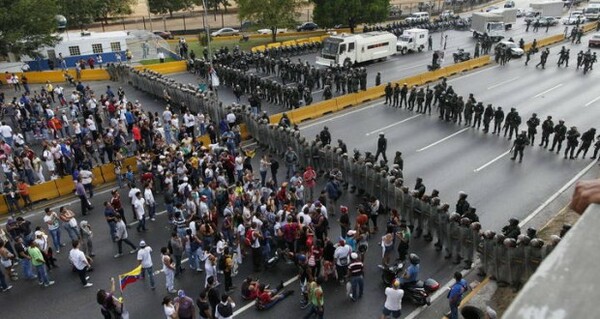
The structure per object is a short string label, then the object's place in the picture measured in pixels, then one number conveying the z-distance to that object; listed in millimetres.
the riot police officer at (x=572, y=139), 19891
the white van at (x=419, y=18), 58669
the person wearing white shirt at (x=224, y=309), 10305
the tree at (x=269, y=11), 44156
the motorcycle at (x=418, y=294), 11758
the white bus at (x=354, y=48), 35844
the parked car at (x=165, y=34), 53719
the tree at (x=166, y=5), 60562
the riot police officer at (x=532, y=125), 20859
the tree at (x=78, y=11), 50147
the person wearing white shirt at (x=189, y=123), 22141
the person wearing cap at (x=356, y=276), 11492
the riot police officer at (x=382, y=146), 19430
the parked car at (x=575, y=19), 54156
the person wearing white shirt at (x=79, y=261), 12141
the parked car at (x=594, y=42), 43406
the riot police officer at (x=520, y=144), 19594
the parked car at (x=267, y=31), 55897
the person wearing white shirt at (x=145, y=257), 12180
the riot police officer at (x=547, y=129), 20719
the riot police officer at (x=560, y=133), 20344
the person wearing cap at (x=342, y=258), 12070
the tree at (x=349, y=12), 47219
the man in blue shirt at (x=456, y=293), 10538
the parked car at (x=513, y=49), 39531
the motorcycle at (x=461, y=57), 37812
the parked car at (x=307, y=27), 57719
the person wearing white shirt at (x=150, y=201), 15404
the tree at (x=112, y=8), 55719
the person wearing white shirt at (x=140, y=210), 14844
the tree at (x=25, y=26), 33781
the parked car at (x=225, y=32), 55031
